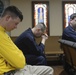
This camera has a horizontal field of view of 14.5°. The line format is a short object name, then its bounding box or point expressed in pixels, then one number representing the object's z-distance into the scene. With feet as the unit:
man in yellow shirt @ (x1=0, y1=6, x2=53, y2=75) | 8.34
